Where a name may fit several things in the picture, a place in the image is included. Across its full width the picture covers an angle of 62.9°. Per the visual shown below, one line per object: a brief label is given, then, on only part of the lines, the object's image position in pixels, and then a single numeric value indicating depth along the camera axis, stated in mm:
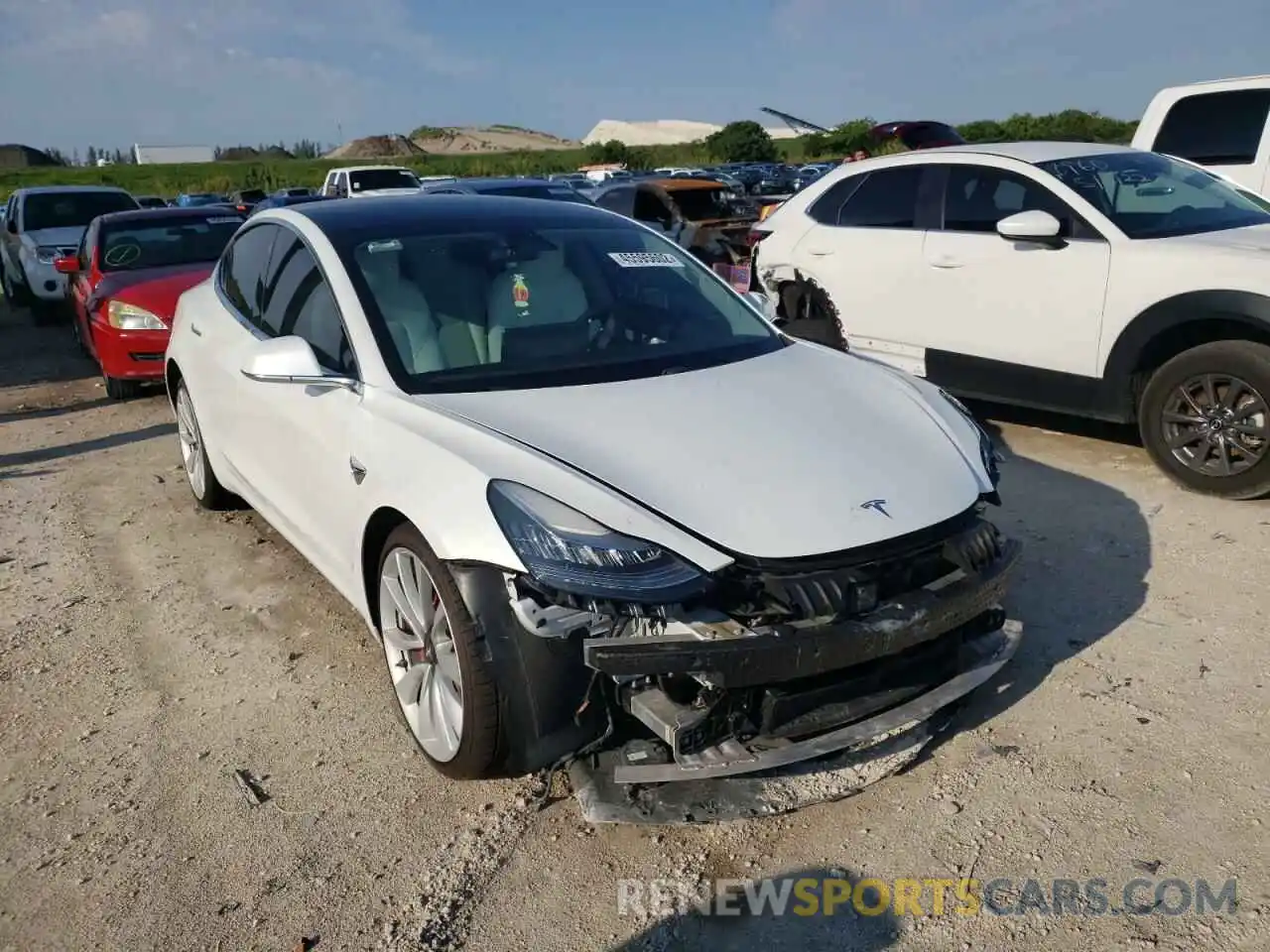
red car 8062
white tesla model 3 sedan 2611
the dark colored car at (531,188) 13693
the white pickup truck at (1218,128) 7859
